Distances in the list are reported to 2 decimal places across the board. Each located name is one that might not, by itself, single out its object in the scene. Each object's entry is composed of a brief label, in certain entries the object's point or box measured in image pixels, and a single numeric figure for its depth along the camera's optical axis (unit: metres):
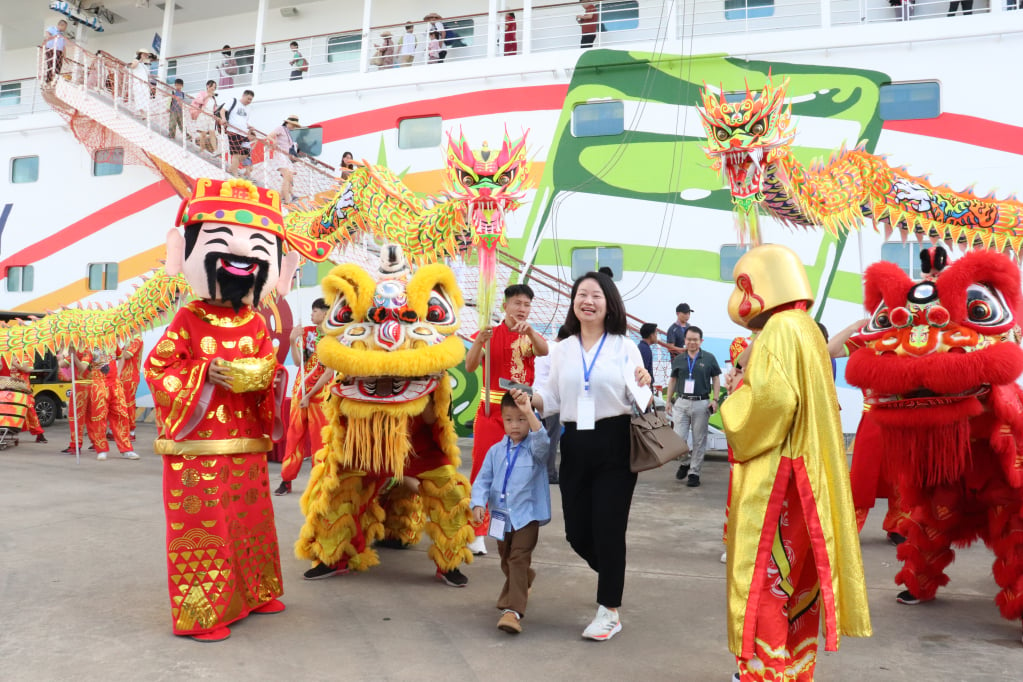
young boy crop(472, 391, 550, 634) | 3.86
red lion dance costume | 3.85
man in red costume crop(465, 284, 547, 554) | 5.01
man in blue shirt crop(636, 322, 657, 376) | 8.46
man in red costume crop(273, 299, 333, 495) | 7.03
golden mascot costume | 2.80
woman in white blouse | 3.67
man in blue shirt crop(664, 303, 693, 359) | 9.46
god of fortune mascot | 3.76
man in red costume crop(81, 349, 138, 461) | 10.21
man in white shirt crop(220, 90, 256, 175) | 12.24
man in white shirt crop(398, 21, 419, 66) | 13.25
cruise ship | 10.46
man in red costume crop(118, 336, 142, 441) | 10.76
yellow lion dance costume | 4.37
